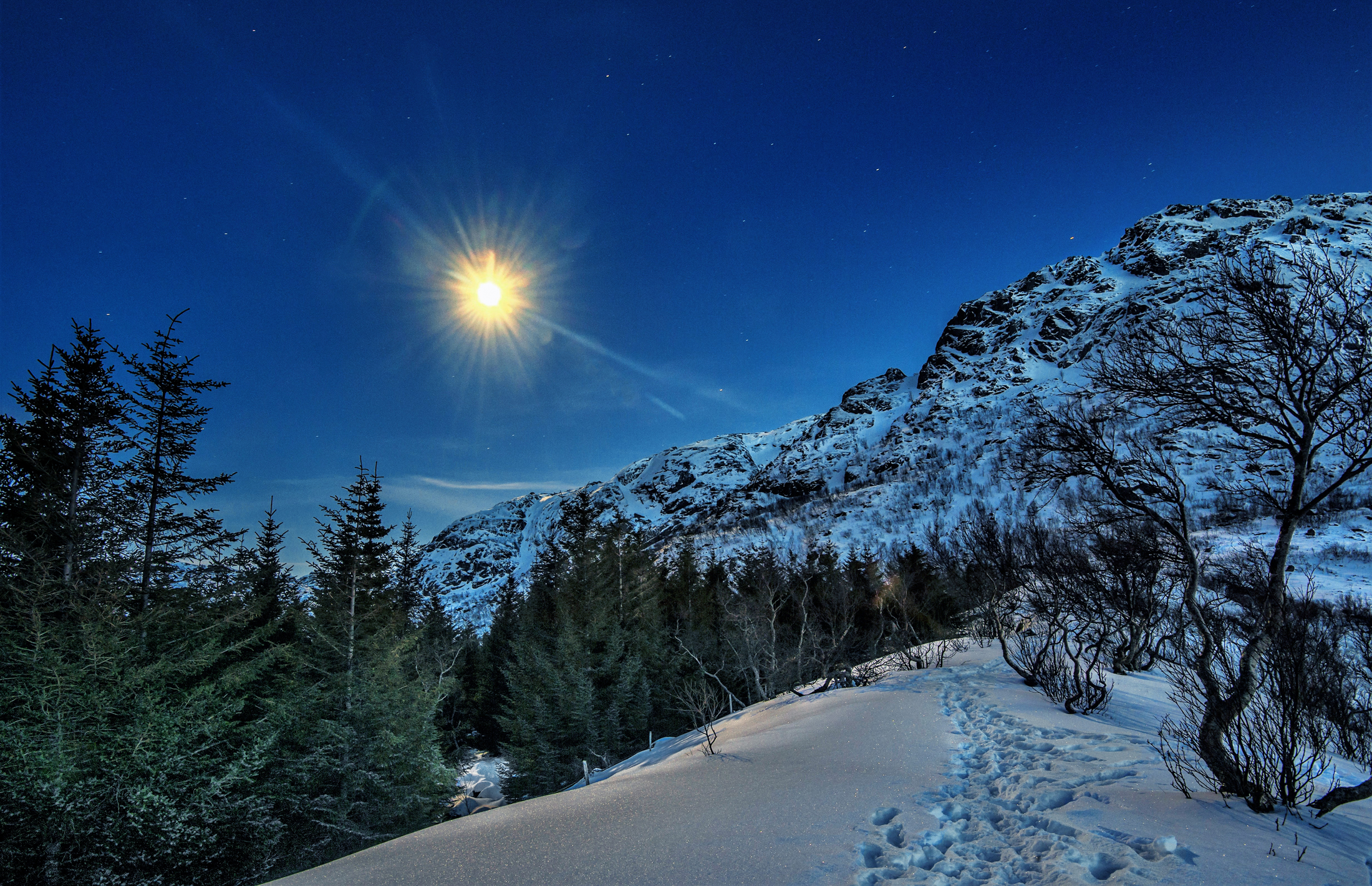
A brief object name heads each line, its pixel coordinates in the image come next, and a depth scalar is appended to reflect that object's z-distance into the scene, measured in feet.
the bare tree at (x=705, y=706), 32.43
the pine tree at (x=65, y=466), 33.27
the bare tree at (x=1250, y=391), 15.96
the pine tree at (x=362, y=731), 41.68
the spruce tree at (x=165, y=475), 39.17
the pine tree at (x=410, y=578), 92.79
